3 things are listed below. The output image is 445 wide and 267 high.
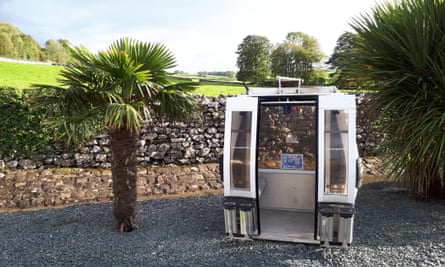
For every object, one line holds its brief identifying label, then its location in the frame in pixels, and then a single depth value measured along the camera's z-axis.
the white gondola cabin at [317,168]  3.70
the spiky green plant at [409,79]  4.98
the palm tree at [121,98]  3.97
